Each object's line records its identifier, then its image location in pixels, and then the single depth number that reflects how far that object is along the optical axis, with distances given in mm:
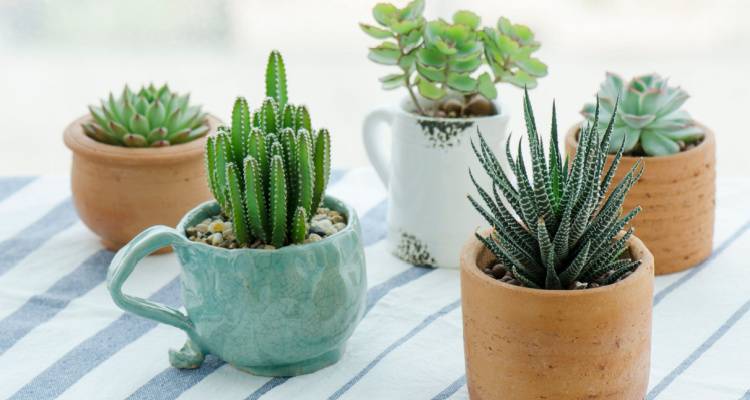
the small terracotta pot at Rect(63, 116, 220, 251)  1074
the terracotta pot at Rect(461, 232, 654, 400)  871
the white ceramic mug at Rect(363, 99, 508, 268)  1058
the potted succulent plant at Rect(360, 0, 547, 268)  1044
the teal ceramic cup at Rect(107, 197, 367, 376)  931
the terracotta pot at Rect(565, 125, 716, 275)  1037
